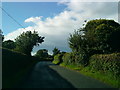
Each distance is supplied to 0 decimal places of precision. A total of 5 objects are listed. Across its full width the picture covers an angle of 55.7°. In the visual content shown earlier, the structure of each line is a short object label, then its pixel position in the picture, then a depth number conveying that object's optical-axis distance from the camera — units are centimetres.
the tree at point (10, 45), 5682
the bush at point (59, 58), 3705
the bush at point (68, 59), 2324
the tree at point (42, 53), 10069
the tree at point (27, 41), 3767
